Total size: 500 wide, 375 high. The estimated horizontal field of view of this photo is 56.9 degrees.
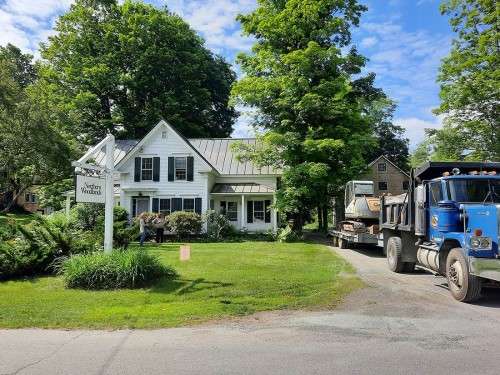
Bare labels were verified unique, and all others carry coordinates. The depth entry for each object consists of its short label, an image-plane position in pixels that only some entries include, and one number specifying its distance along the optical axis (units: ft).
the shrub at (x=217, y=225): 89.71
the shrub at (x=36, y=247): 39.99
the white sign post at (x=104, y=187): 39.34
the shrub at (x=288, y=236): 83.35
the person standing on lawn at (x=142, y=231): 69.23
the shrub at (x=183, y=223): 87.76
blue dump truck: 31.17
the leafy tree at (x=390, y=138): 220.84
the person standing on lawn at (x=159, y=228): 82.48
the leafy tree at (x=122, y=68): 140.05
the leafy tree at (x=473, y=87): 90.07
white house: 95.55
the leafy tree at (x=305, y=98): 82.28
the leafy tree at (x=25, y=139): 78.69
